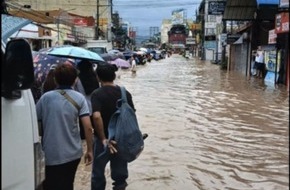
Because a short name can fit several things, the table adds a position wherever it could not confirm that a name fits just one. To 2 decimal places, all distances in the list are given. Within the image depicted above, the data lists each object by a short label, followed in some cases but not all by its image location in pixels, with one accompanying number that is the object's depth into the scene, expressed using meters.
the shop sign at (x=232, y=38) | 39.79
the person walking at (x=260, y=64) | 28.97
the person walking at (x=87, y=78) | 8.30
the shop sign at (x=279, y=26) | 19.74
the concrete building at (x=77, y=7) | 82.75
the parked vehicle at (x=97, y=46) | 43.55
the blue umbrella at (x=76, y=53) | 8.33
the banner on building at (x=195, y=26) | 100.79
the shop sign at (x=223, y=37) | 49.80
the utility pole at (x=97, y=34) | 71.50
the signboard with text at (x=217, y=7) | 40.03
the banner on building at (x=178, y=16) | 171.75
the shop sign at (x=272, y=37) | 24.59
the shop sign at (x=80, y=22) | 65.56
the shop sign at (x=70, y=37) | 48.16
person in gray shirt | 4.18
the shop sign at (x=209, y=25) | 83.71
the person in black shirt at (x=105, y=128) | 4.90
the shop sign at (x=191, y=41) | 117.12
